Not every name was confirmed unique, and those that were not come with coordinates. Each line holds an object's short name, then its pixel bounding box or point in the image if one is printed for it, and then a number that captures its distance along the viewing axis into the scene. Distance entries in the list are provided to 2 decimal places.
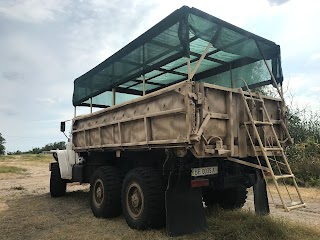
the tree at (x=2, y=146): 78.85
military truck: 4.73
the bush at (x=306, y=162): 11.22
